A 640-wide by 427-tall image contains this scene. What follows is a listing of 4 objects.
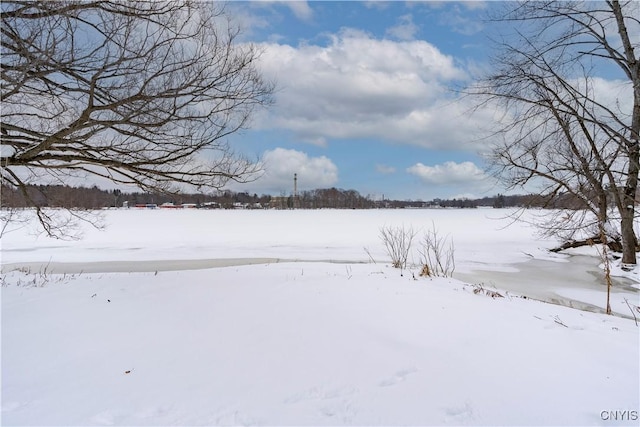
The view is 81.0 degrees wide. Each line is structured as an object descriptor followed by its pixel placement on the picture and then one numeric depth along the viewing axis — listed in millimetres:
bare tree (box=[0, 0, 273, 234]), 4250
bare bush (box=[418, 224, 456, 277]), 7582
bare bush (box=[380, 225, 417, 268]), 8916
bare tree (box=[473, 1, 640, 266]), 7785
